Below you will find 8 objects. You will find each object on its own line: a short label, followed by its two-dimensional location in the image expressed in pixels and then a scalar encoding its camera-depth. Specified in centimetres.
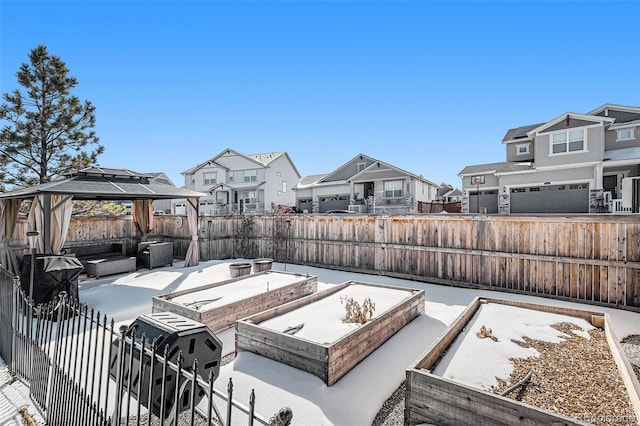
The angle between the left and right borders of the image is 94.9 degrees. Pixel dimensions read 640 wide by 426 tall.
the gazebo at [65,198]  790
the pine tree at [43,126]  1315
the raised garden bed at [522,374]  256
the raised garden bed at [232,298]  525
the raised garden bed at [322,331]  373
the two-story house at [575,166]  1441
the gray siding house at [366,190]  2106
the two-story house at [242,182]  2605
